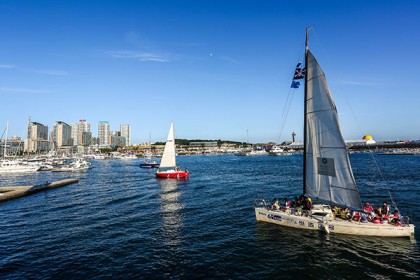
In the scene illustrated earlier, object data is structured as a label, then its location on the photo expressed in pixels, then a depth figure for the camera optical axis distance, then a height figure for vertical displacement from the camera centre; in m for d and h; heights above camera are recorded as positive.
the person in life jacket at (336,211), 25.75 -6.06
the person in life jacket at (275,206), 28.51 -6.15
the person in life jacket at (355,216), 24.64 -6.26
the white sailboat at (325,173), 23.48 -2.49
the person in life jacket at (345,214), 25.09 -6.18
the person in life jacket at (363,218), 24.38 -6.38
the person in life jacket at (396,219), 23.53 -6.25
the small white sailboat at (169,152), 75.50 -1.55
